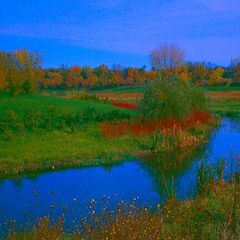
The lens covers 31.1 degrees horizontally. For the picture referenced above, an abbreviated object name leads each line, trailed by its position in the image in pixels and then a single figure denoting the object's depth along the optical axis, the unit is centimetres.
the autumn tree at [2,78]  4758
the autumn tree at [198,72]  11219
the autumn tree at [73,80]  10762
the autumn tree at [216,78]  10281
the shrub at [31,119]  2842
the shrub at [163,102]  3184
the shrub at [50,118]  2898
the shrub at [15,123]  2715
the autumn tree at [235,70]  10338
